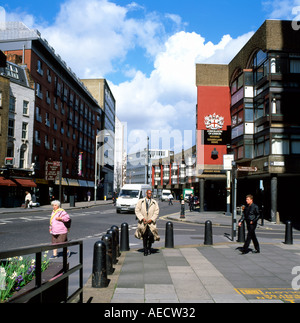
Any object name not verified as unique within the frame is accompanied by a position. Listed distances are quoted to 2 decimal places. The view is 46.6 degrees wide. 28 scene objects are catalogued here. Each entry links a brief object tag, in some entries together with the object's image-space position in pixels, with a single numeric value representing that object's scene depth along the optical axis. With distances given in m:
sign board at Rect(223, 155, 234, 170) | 14.98
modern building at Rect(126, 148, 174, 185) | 149.50
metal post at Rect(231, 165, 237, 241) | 13.95
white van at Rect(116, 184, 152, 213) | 28.73
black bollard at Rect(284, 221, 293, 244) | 13.05
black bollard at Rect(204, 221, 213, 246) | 12.30
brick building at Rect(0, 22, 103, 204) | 40.16
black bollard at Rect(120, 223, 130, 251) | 10.87
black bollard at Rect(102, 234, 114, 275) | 7.32
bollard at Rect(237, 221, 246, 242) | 12.98
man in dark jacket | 10.38
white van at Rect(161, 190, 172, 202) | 73.56
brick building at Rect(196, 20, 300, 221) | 27.14
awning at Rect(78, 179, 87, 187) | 59.69
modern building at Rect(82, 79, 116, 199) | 81.94
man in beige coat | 9.62
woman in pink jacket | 9.32
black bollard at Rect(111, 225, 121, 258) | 9.36
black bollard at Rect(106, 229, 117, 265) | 8.52
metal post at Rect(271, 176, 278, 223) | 25.81
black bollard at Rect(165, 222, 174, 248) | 11.36
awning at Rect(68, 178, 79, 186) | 53.91
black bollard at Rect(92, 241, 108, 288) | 6.23
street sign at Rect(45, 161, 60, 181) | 41.75
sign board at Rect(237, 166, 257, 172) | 18.86
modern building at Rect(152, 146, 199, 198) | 93.26
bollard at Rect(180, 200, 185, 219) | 25.60
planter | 3.07
